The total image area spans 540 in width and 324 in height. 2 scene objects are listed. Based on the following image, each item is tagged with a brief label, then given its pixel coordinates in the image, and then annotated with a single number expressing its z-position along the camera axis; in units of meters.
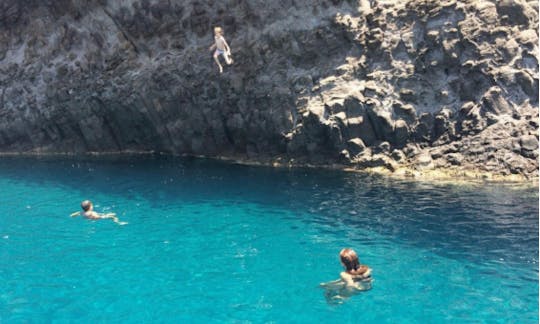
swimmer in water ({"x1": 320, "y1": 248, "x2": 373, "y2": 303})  12.10
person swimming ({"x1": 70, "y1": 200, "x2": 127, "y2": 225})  19.09
